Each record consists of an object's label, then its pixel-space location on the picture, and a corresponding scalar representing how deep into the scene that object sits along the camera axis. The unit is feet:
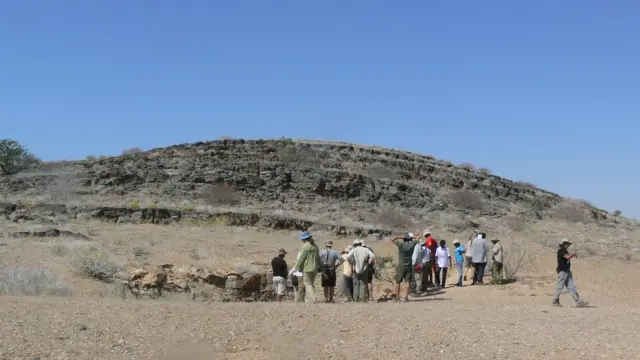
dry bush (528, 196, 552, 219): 167.96
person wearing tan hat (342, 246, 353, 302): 44.65
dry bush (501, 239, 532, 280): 60.80
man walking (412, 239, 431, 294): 49.29
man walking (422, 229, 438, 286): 55.72
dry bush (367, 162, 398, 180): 174.09
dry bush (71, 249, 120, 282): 50.88
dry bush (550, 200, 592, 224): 170.91
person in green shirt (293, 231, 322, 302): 41.91
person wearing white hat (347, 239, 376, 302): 44.06
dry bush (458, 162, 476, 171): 207.49
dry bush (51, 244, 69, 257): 65.19
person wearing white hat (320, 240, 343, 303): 44.47
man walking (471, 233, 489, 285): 56.54
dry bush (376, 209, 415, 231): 130.81
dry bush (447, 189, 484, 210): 160.04
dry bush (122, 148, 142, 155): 175.09
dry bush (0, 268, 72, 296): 36.70
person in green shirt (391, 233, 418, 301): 43.70
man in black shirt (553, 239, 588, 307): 41.47
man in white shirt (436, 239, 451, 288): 57.21
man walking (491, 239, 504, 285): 55.98
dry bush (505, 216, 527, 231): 140.67
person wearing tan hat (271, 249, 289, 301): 45.34
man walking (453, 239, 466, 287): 57.16
